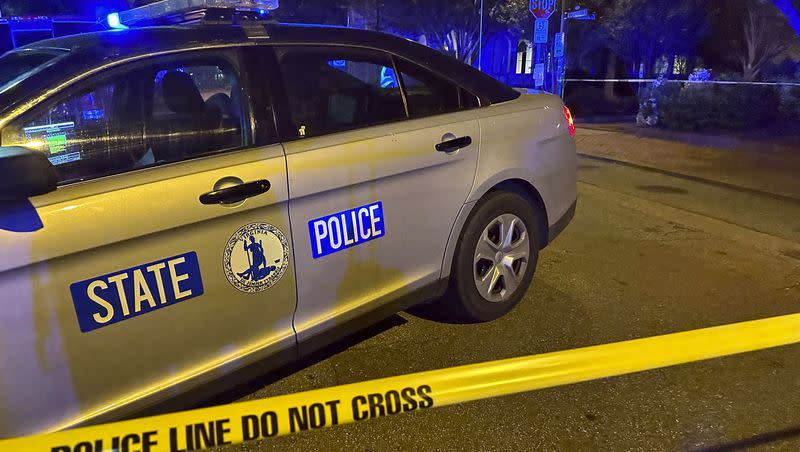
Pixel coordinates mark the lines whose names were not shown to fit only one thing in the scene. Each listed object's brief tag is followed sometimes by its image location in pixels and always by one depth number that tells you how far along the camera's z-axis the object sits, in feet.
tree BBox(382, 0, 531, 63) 98.21
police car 6.75
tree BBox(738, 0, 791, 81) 59.11
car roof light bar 9.55
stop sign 45.11
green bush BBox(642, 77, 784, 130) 45.75
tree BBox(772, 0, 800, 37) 37.70
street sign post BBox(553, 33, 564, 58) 49.49
